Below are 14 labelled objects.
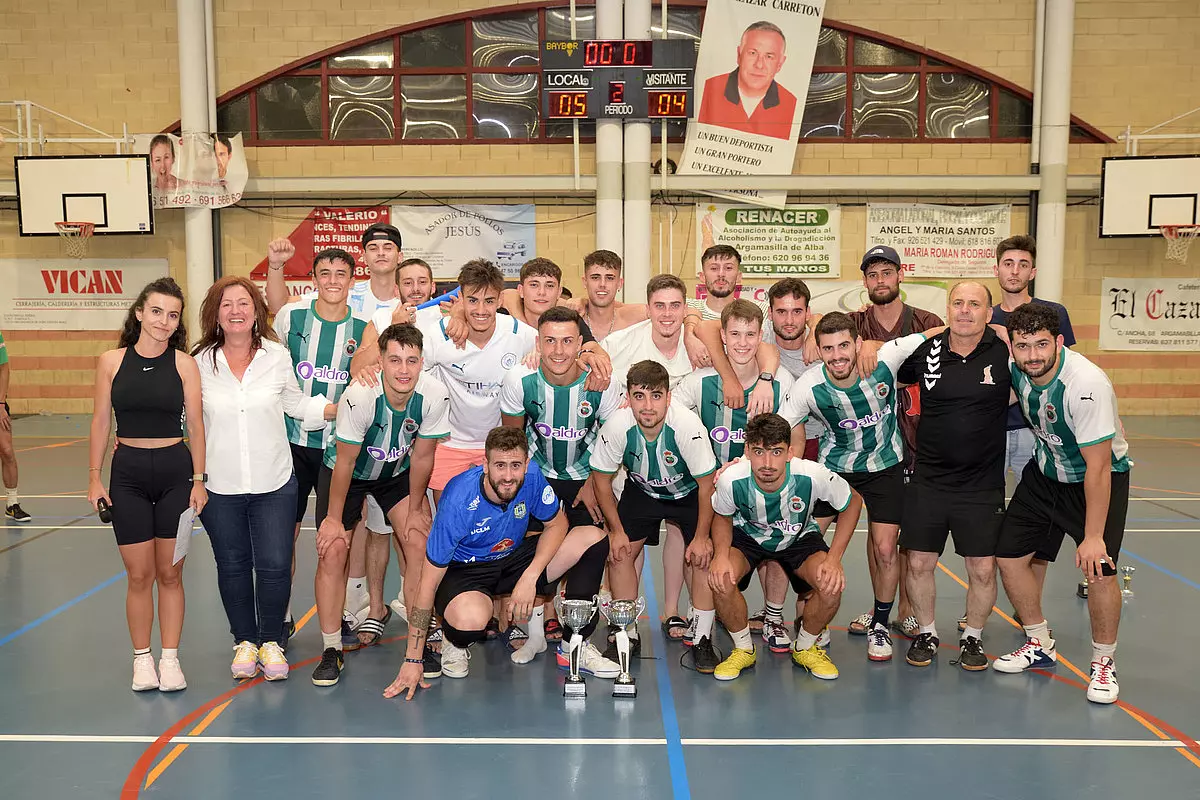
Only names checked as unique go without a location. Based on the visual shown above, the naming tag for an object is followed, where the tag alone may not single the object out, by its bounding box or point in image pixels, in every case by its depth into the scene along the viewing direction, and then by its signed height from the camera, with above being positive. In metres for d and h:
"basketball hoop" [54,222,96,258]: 15.76 +1.43
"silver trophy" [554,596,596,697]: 5.05 -1.67
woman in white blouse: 5.10 -0.78
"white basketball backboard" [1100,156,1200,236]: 15.21 +1.97
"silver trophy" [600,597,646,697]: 4.98 -1.64
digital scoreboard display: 15.06 +3.78
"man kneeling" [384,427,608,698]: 5.04 -1.29
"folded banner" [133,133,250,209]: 15.65 +2.47
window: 16.47 +3.91
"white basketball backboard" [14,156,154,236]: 15.48 +2.09
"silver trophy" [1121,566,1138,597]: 6.89 -1.90
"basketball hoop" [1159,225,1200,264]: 15.48 +1.28
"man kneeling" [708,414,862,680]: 5.27 -1.24
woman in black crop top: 4.89 -0.66
